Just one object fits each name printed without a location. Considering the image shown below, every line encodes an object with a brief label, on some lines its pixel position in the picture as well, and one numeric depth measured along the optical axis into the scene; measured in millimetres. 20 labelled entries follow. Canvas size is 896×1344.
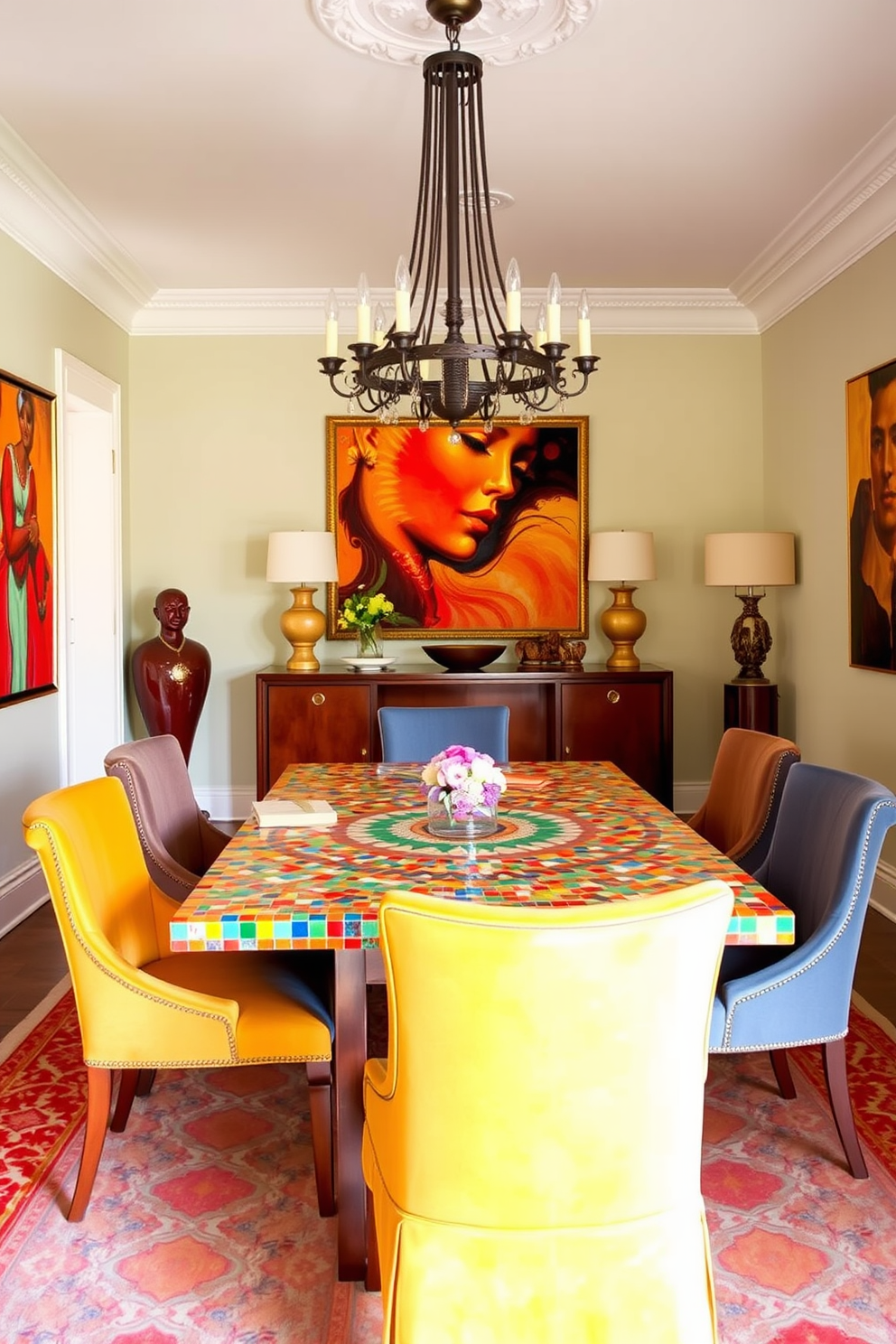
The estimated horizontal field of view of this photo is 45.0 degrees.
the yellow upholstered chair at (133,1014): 2102
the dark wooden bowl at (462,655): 5457
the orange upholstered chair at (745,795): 2801
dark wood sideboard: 5312
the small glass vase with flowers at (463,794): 2453
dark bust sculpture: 5344
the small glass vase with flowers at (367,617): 5551
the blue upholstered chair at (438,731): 3887
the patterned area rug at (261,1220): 1894
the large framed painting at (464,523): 5797
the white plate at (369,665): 5453
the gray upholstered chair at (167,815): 2650
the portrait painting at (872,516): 4121
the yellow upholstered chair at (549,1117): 1346
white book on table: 2600
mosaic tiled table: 1874
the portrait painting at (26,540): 4035
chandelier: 2447
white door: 5391
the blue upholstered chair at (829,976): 2176
